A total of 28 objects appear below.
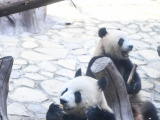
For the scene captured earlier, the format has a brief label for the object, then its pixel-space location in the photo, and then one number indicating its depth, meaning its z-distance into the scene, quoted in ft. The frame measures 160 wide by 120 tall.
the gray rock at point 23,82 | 27.81
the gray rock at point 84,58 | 33.76
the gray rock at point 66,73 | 30.20
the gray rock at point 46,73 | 30.01
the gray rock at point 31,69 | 30.41
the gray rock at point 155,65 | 34.18
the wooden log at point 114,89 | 16.16
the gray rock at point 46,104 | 24.69
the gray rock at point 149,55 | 36.32
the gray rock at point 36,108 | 23.98
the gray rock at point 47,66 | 31.14
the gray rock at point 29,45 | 35.91
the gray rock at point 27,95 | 25.58
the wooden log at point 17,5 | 14.82
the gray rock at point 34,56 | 33.03
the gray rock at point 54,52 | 34.30
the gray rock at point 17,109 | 23.48
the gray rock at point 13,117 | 22.67
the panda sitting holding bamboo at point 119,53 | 23.08
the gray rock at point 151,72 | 32.27
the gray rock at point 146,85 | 29.66
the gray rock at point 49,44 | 36.63
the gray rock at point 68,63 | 32.14
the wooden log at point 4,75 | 16.67
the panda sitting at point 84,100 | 16.07
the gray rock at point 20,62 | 31.62
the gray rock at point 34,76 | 29.14
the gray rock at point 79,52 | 35.61
